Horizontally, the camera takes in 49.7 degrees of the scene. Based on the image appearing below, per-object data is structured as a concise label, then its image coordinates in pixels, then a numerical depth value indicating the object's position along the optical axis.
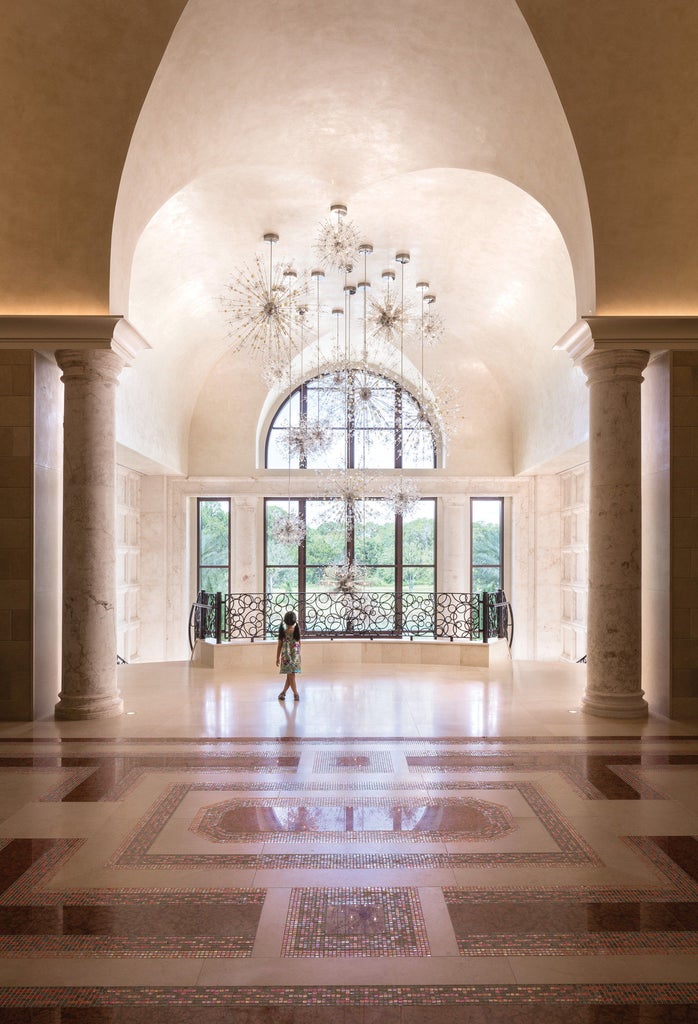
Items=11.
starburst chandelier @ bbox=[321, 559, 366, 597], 12.88
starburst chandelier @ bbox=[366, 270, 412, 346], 10.17
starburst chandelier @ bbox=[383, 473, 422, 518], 12.70
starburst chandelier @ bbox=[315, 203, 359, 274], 9.22
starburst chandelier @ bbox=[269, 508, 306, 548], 12.81
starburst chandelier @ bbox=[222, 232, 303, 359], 9.91
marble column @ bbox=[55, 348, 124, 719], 7.49
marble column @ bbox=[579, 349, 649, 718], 7.57
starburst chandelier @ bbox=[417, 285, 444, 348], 11.27
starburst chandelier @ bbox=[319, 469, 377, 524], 12.77
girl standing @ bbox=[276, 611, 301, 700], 8.43
